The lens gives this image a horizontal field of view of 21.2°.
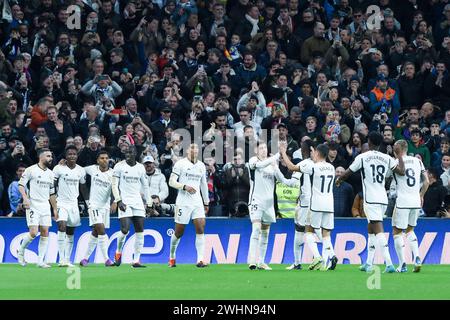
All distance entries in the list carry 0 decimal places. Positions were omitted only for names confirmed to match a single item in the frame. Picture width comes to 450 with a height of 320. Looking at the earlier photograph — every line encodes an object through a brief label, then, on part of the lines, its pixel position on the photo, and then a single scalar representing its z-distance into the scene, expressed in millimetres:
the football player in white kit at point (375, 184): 20703
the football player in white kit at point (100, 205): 23531
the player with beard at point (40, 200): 23484
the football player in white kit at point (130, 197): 22906
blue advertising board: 25062
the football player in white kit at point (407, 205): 21016
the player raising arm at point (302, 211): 22016
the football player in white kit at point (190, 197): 22516
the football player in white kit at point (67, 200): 23812
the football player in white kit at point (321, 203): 21406
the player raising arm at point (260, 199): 21984
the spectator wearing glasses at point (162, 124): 27297
